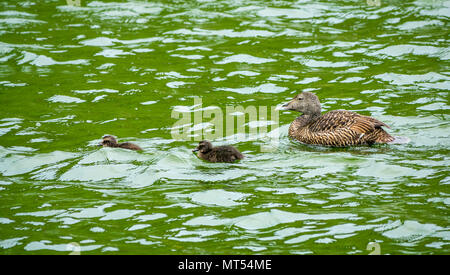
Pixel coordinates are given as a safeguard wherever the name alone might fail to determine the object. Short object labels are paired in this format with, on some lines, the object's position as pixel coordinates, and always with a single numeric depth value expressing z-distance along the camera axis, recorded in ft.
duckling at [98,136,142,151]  37.52
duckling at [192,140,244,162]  35.94
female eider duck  37.63
